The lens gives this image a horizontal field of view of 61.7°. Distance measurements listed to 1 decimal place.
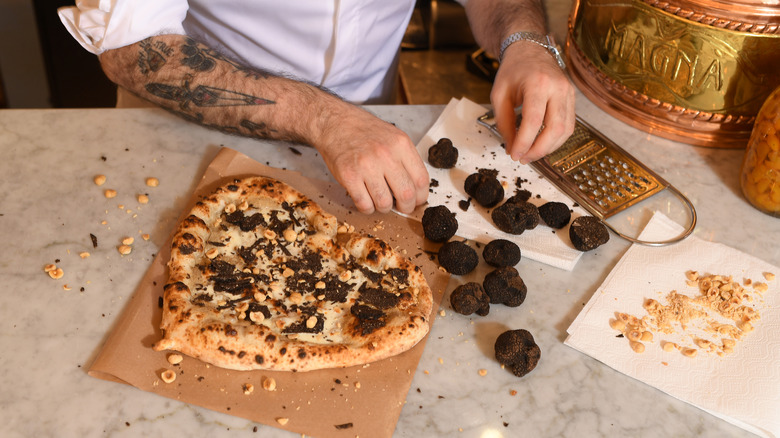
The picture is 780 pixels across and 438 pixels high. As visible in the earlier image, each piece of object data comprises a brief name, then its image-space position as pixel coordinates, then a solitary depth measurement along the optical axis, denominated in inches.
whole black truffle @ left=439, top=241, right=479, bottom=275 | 45.1
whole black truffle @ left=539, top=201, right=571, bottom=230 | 49.2
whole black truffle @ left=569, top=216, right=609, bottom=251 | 47.4
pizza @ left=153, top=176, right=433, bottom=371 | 39.4
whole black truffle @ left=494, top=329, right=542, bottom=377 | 40.6
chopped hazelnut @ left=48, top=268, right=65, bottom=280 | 43.2
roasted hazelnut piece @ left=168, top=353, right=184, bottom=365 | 38.9
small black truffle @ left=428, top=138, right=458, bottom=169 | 52.8
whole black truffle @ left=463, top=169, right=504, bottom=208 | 50.1
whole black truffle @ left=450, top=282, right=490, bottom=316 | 42.6
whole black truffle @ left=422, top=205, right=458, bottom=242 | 46.7
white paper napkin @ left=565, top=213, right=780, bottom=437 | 40.3
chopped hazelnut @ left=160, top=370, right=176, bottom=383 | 38.3
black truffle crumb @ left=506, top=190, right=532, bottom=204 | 50.8
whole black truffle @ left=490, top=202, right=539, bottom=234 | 48.1
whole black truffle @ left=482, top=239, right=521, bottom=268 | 45.7
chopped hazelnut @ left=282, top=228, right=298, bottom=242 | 45.5
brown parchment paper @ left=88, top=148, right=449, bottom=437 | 37.5
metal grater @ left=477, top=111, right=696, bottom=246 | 51.7
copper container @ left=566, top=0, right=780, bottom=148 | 48.8
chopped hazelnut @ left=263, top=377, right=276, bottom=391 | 38.5
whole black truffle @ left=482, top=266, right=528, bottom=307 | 43.7
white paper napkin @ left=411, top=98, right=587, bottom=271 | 48.4
